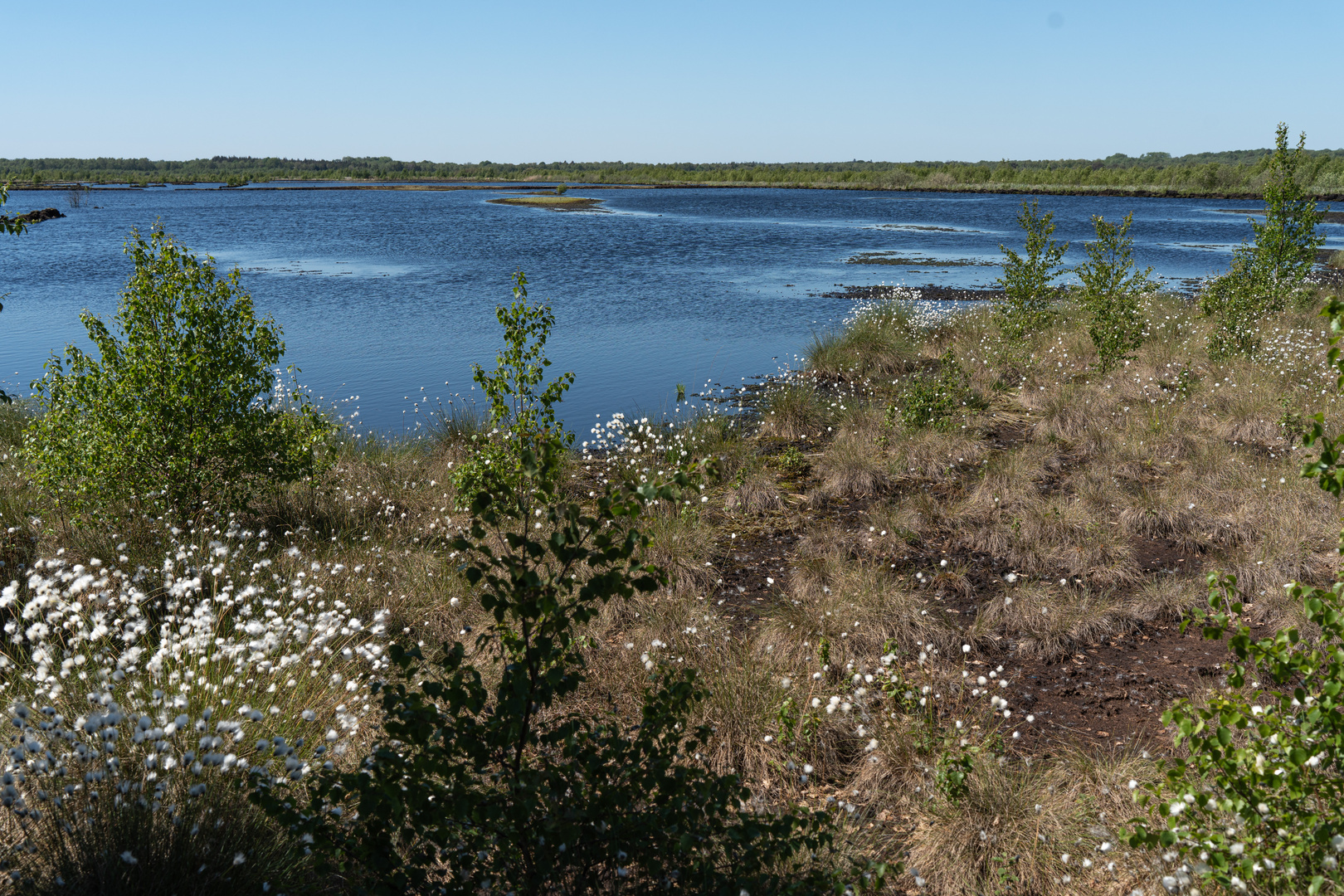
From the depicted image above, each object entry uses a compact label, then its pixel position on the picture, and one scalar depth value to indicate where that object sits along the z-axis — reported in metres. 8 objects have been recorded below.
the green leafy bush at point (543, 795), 2.69
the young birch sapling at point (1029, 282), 15.34
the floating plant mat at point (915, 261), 34.81
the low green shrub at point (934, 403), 11.46
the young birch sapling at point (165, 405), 6.93
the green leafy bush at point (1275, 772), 2.76
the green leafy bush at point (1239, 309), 14.37
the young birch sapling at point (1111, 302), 13.79
